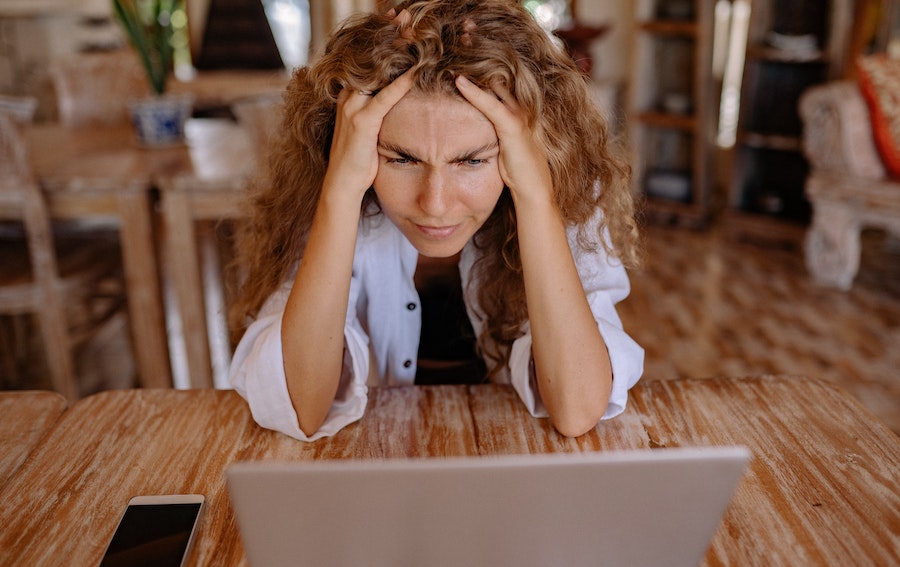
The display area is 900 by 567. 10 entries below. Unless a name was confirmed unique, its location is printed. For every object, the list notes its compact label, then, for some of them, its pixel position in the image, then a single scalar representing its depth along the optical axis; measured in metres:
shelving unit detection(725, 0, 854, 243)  3.48
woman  0.88
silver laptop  0.51
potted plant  2.31
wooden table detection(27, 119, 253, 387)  1.95
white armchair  2.97
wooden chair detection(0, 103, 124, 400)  1.87
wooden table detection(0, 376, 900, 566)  0.67
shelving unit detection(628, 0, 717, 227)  3.88
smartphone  0.64
